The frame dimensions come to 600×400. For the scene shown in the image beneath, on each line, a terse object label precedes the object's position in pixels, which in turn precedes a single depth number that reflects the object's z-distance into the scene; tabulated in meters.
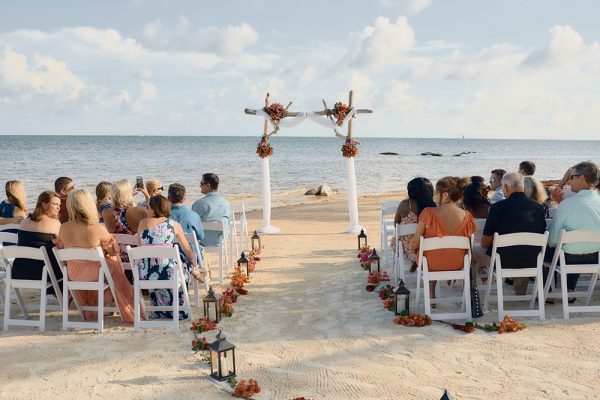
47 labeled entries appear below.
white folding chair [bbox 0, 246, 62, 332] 5.80
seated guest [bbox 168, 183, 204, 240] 6.88
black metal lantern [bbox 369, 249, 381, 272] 7.89
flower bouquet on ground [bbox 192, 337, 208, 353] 5.21
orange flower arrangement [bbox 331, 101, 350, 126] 12.08
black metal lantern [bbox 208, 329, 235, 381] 4.41
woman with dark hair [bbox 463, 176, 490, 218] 7.43
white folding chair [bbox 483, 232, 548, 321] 5.72
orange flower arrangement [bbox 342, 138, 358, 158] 12.29
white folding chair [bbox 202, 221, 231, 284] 7.69
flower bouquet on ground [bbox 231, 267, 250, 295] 7.23
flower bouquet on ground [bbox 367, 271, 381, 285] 7.48
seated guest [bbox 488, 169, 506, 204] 8.59
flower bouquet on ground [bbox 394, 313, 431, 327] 5.74
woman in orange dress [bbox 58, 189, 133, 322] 5.81
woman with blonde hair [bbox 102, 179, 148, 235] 6.70
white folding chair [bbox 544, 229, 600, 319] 5.73
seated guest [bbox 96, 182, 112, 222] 6.90
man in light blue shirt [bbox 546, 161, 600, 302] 6.01
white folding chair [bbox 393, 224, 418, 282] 6.75
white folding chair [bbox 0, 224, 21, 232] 7.23
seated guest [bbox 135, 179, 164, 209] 7.23
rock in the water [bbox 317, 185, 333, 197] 24.05
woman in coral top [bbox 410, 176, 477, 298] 5.98
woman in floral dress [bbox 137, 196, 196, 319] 6.02
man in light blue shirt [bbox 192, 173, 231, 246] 8.20
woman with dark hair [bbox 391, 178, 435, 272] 7.32
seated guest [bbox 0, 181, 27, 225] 7.28
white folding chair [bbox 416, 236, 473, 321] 5.75
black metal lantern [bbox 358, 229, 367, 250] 9.74
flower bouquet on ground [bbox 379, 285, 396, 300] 6.74
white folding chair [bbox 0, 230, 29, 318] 6.24
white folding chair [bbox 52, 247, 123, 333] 5.64
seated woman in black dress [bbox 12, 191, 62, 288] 6.18
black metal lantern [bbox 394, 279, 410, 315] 5.99
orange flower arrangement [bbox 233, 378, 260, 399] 4.23
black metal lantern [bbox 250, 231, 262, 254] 9.96
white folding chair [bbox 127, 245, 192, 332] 5.57
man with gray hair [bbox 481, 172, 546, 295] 6.00
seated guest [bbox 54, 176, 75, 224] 7.47
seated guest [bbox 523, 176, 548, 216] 6.51
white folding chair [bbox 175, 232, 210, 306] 6.67
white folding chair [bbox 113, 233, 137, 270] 6.54
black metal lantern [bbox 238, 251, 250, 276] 7.95
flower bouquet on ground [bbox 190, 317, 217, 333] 5.75
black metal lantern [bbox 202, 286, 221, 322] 5.90
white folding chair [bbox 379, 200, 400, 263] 8.82
